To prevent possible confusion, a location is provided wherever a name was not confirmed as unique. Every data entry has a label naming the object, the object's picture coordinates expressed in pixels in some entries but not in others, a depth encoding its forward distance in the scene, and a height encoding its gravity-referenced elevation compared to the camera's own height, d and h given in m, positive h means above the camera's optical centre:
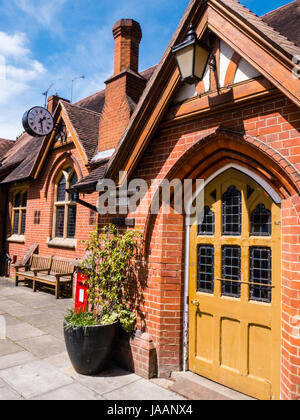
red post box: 5.62 -1.22
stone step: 3.46 -1.91
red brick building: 3.12 +0.26
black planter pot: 3.98 -1.58
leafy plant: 4.37 -0.68
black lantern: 3.53 +2.10
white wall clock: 9.39 +3.43
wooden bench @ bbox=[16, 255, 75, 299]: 8.74 -1.35
